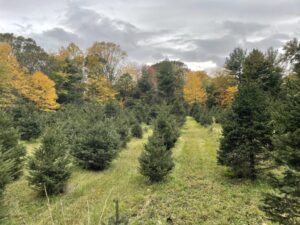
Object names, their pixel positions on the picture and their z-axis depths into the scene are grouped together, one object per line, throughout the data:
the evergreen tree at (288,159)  4.85
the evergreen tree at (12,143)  11.53
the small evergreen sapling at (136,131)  22.29
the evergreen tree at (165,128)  16.10
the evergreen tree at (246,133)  10.31
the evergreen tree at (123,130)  18.13
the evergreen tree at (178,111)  27.24
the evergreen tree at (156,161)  10.80
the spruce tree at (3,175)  5.87
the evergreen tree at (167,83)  44.84
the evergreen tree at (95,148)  12.99
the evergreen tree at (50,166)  9.57
